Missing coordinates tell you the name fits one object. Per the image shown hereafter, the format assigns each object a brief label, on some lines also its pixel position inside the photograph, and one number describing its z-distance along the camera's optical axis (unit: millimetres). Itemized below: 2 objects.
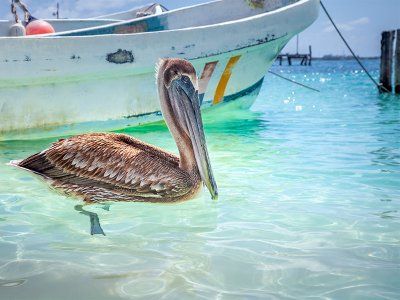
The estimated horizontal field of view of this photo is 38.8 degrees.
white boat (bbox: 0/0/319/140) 6246
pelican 3232
